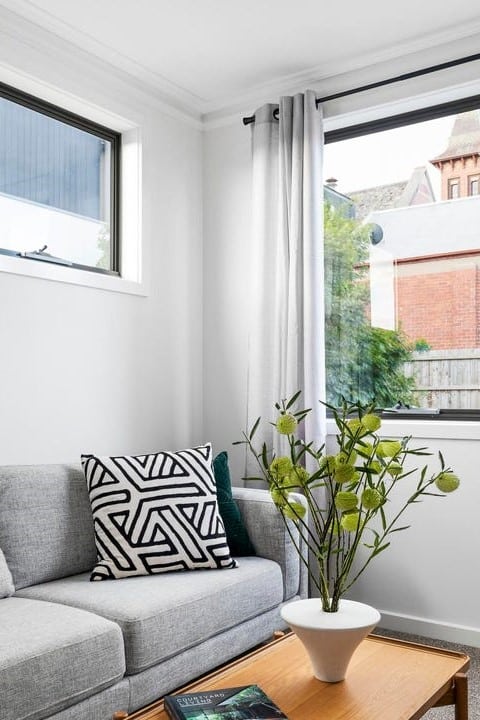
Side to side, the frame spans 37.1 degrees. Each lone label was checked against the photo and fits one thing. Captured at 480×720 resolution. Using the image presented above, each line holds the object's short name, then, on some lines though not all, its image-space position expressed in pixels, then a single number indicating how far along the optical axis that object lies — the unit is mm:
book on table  1482
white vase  1652
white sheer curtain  3354
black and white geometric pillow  2494
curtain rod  3084
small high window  3035
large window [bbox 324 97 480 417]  3281
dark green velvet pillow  2818
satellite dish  3525
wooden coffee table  1571
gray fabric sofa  1815
